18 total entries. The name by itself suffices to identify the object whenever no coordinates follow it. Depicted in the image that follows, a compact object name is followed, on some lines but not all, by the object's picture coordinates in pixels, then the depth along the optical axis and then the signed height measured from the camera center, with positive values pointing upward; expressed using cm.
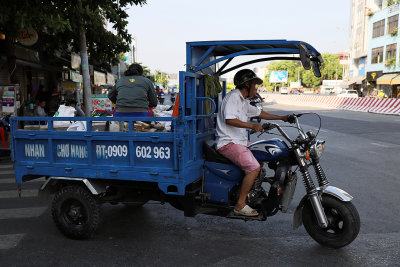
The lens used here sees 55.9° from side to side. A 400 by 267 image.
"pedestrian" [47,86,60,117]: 1282 -38
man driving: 393 -42
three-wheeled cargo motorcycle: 382 -82
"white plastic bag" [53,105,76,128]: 796 -41
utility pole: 1227 +45
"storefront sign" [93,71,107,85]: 2029 +78
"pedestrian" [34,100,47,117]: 1065 -48
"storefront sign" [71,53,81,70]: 1560 +129
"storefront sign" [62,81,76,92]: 2134 +33
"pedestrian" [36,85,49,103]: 1263 -7
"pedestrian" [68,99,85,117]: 931 -33
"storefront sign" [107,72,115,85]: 2597 +88
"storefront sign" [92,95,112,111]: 1527 -46
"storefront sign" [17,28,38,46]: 1119 +163
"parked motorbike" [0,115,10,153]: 964 -105
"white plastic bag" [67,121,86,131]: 453 -42
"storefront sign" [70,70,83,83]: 1627 +67
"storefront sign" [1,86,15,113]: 1012 -21
